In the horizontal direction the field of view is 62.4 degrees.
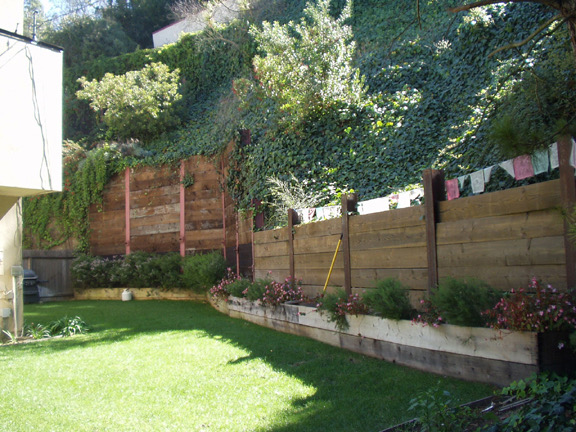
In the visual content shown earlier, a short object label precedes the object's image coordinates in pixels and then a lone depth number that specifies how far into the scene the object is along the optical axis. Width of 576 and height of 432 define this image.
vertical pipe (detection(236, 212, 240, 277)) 11.01
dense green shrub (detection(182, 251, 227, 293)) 11.12
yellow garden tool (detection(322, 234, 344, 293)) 6.48
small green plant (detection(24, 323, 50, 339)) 8.08
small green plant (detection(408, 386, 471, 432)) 2.93
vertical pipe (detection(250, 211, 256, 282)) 9.49
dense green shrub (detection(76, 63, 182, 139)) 17.98
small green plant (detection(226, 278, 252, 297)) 8.95
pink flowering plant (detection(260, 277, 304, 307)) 7.40
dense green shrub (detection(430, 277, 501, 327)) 3.92
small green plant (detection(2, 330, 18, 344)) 7.82
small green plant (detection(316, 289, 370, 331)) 5.43
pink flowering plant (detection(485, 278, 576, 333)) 3.35
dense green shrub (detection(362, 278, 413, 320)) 4.80
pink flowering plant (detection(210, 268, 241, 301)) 10.06
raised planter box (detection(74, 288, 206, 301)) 12.74
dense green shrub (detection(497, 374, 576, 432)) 2.64
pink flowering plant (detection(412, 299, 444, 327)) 4.30
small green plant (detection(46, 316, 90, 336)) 8.20
